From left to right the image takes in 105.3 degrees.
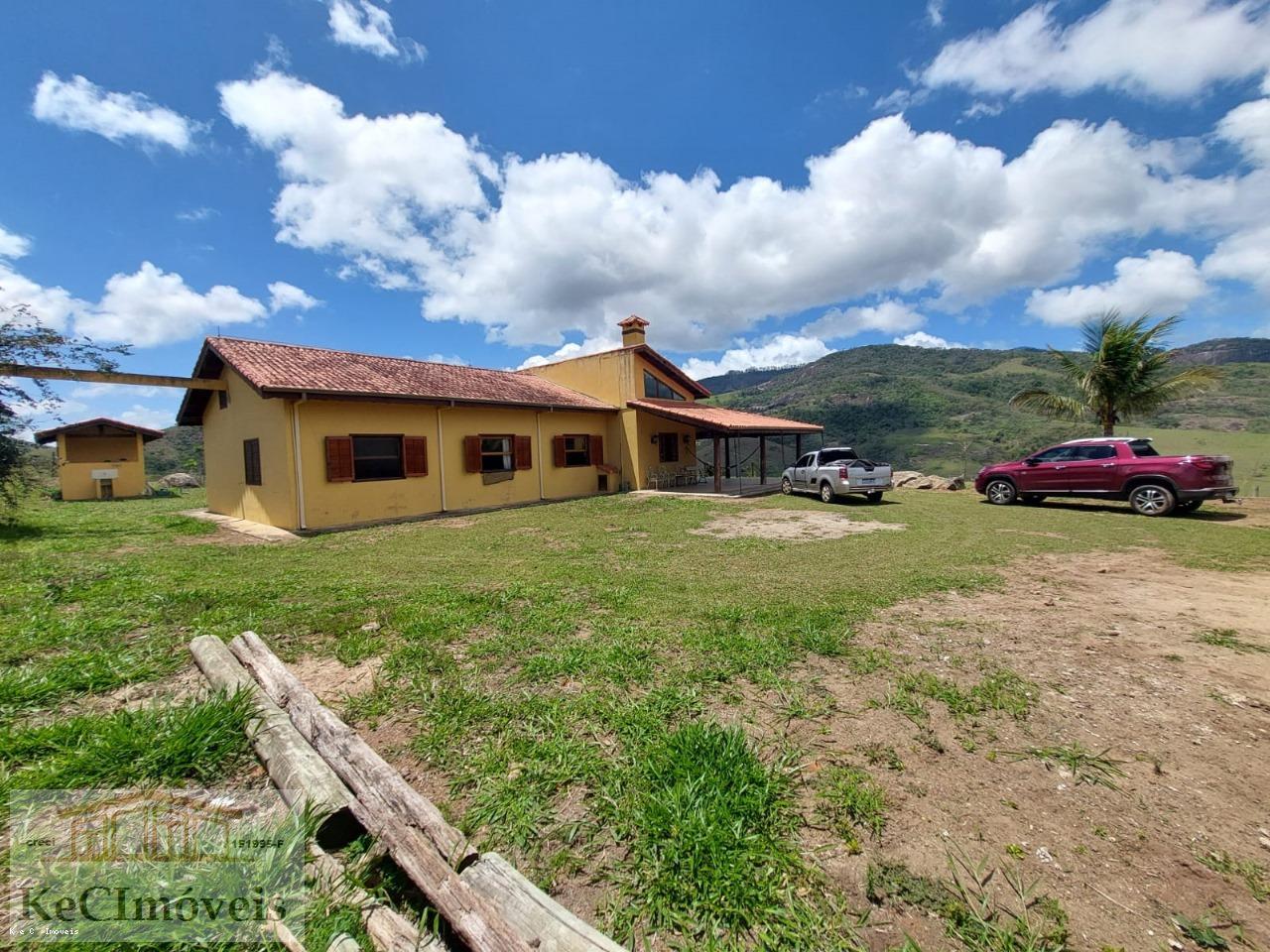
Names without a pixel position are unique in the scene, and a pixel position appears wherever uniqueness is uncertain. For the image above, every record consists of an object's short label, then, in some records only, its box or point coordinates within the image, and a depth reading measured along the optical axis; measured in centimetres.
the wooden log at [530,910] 154
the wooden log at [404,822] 163
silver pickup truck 1346
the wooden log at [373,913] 163
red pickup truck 1028
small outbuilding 1819
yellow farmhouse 1061
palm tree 1426
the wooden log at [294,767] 213
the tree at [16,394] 970
